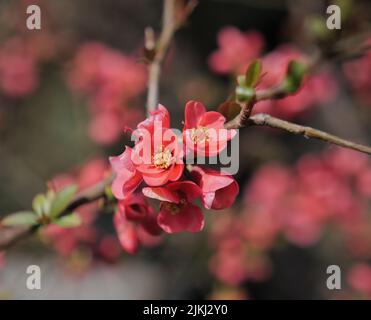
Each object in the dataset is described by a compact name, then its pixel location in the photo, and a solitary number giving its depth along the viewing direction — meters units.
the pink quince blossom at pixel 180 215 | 0.79
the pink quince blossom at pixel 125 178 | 0.75
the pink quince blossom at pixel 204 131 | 0.75
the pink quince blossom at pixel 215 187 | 0.75
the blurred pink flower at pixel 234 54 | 1.91
